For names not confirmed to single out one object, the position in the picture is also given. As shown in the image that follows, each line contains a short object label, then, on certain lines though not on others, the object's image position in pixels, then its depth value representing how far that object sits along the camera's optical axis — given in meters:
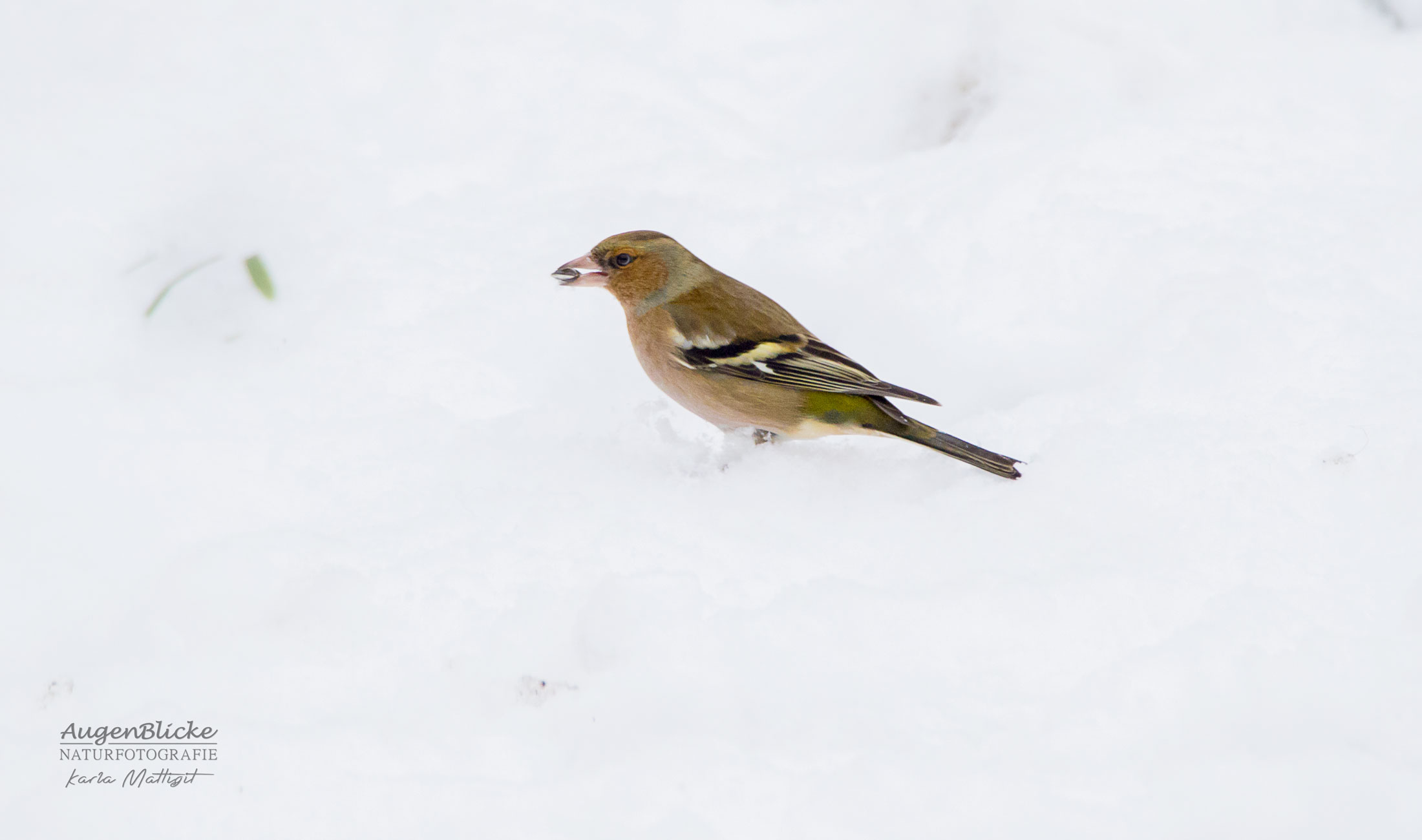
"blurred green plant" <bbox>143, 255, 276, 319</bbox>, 9.45
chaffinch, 7.75
